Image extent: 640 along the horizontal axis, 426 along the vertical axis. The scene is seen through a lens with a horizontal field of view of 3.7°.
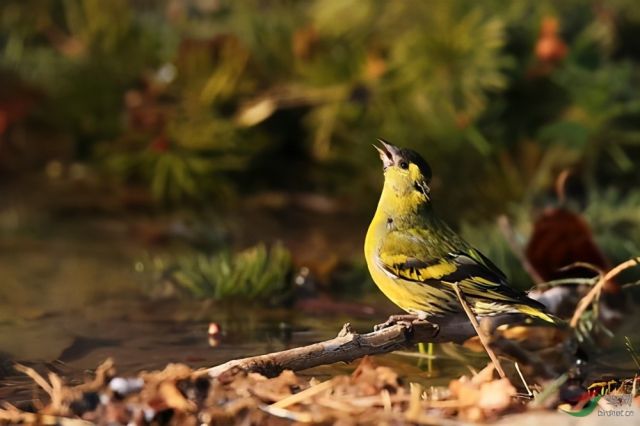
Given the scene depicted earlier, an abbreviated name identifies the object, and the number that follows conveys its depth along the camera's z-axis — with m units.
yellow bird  4.45
